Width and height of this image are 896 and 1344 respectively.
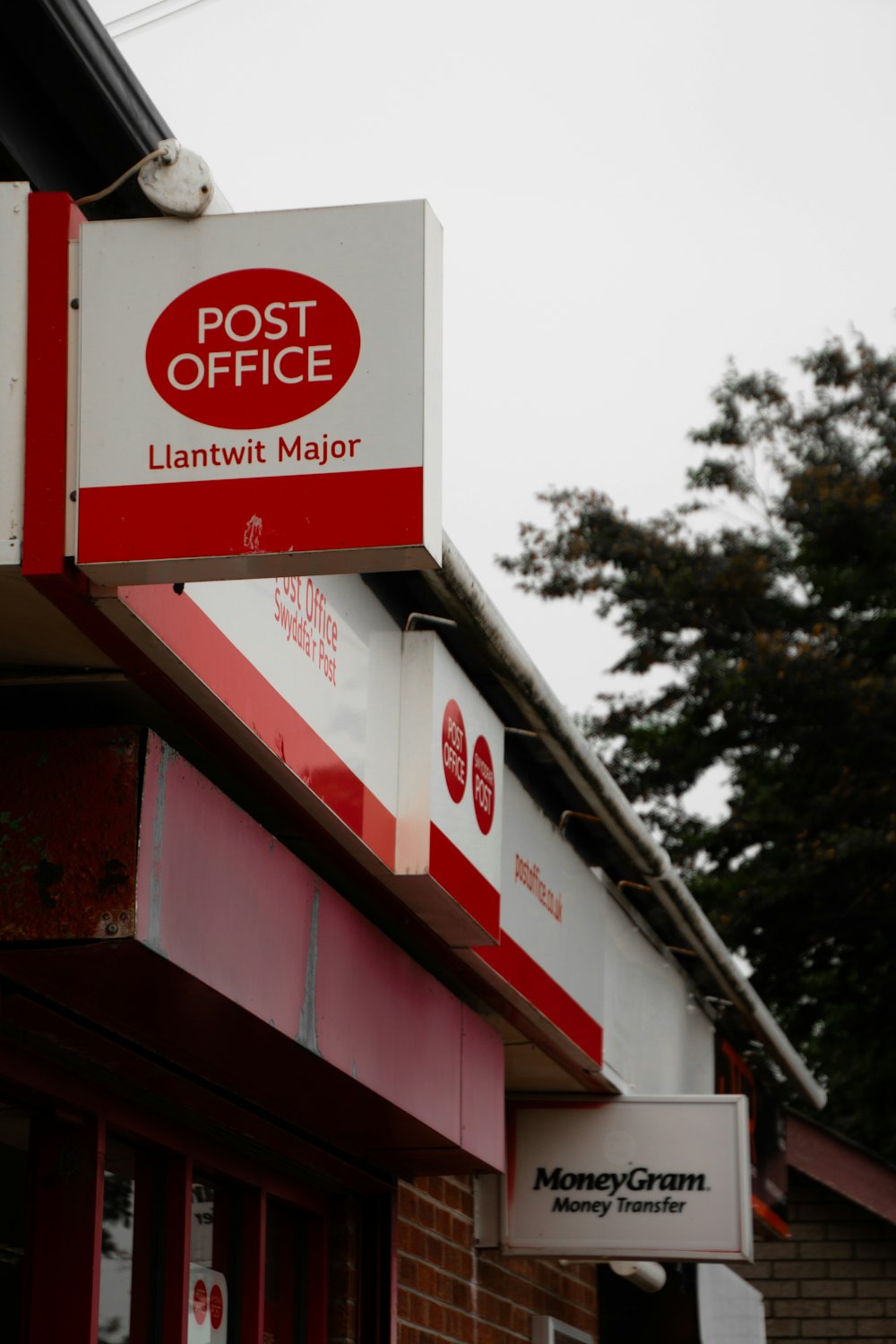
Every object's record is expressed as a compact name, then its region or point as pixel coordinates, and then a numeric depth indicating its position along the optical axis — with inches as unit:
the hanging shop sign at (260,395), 253.4
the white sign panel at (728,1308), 720.3
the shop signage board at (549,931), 498.3
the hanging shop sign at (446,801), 401.4
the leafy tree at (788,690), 1498.5
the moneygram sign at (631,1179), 577.6
